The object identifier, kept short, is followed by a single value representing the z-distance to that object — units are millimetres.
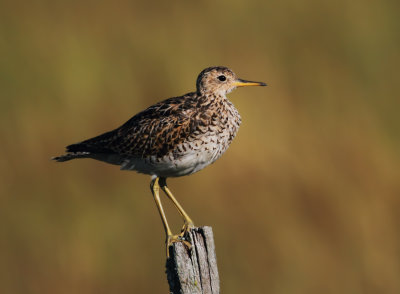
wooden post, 13461
